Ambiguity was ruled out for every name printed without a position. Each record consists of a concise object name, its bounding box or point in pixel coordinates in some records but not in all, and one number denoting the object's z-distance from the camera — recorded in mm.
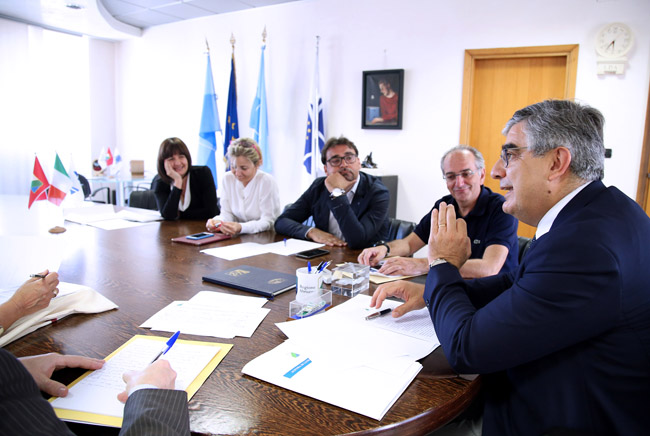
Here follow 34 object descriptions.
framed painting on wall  4484
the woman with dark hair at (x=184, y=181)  3271
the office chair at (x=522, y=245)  2133
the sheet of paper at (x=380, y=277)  1676
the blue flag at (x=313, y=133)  4941
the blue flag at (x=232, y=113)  5480
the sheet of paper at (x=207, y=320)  1187
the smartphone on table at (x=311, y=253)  2029
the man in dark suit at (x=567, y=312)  857
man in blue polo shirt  1844
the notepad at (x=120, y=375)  830
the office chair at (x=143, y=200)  4012
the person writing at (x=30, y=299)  1130
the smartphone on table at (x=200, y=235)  2378
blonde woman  3070
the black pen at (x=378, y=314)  1259
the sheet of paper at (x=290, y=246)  2148
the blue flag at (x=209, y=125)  5668
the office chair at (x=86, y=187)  5250
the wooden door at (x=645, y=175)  3494
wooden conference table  810
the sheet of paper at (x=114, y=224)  2688
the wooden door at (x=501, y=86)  3855
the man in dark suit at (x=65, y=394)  612
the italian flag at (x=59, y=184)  2854
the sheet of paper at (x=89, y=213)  2934
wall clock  3447
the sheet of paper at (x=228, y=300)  1377
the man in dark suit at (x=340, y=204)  2432
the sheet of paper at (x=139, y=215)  2984
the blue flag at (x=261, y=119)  5309
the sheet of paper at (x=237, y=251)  2043
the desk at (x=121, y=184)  5918
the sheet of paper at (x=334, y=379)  860
